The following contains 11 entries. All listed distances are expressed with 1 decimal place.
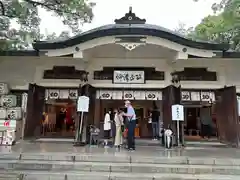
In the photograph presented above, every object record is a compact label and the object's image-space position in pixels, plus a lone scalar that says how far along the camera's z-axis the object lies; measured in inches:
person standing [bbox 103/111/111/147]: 272.3
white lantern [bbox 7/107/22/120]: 279.8
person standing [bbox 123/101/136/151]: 221.7
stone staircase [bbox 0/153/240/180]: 155.1
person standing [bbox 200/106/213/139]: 342.8
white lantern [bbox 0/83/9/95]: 290.5
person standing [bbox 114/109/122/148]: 247.4
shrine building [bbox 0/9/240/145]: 279.8
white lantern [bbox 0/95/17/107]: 289.4
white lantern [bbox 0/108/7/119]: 279.3
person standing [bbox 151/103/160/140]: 318.4
